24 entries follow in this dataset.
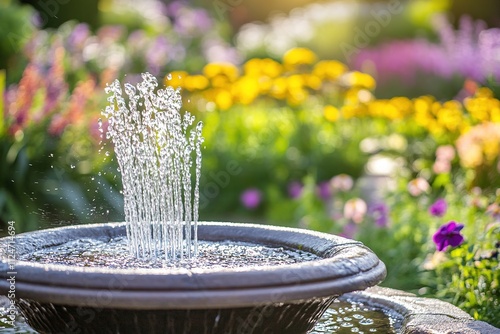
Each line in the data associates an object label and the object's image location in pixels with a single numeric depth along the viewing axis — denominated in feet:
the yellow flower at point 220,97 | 23.34
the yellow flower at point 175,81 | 23.76
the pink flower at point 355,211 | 16.30
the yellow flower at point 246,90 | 23.26
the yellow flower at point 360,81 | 23.59
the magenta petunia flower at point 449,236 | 10.98
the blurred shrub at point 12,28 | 28.73
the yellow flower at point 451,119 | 22.62
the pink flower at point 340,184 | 19.15
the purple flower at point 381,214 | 15.57
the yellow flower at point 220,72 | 23.85
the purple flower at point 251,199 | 21.16
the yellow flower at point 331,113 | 23.36
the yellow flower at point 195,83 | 23.13
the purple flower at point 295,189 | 21.24
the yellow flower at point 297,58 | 23.91
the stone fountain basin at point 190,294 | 7.32
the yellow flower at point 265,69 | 24.34
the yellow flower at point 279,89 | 22.61
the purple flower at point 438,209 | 14.01
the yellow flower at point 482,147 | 18.24
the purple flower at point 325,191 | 20.94
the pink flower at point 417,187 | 17.44
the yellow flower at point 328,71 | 23.27
